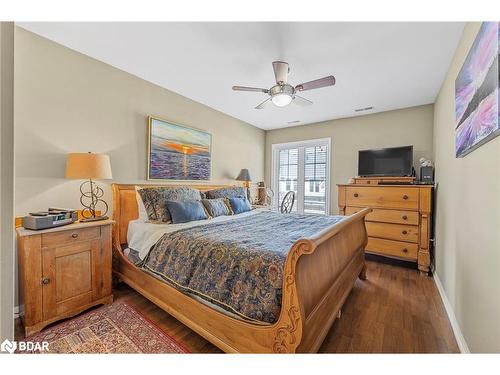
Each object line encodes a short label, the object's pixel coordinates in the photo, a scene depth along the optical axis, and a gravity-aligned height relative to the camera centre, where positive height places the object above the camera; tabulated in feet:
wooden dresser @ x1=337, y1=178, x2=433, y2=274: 9.62 -1.33
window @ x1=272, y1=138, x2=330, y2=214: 15.30 +1.02
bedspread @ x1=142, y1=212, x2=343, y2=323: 4.16 -1.73
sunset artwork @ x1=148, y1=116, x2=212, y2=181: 9.59 +1.62
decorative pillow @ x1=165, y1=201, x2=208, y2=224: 7.63 -0.94
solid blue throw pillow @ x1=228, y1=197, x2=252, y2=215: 10.22 -0.89
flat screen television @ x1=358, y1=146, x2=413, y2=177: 11.48 +1.48
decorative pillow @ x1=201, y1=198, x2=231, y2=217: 9.21 -0.90
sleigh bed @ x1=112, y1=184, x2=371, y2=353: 3.71 -2.61
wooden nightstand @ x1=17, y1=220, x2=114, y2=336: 5.32 -2.33
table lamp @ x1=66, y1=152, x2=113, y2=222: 6.49 +0.34
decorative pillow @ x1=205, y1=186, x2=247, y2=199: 10.66 -0.35
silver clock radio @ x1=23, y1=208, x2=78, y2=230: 5.53 -0.95
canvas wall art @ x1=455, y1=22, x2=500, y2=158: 3.46 +1.85
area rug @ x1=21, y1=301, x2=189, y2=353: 4.94 -3.69
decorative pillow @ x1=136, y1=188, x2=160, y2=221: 7.87 -0.55
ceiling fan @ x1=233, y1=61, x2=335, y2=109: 7.02 +3.37
